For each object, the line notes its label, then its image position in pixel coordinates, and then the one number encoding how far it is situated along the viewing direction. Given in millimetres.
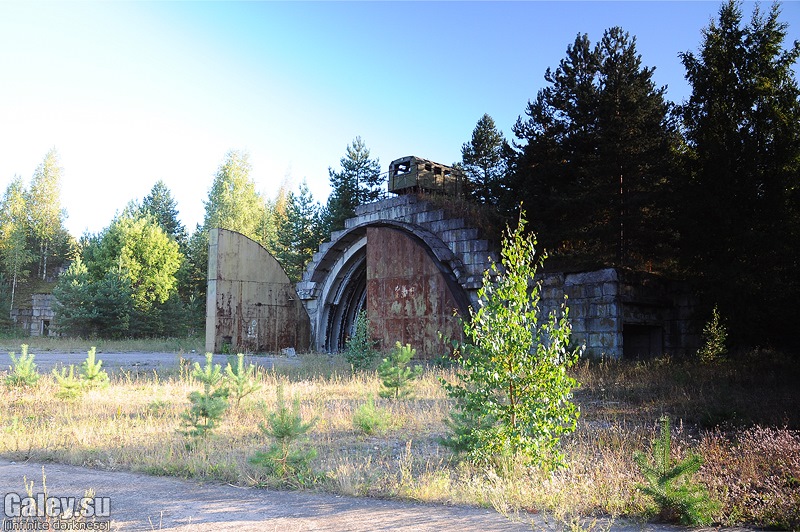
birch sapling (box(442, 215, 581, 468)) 6020
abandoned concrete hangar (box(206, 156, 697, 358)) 16203
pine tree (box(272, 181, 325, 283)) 43500
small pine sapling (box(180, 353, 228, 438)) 7717
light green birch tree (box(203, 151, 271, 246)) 50094
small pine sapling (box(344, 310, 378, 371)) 15781
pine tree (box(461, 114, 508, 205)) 37266
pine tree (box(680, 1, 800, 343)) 14531
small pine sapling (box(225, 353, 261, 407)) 10527
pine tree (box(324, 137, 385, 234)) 38188
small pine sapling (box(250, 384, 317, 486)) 6121
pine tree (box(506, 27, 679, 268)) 19125
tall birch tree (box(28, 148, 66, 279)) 55500
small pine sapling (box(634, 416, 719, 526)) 4746
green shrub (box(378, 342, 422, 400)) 11445
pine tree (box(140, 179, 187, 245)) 57719
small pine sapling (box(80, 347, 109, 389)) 11641
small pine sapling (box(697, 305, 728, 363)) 14203
